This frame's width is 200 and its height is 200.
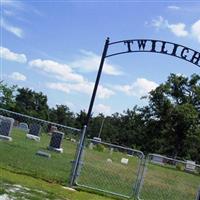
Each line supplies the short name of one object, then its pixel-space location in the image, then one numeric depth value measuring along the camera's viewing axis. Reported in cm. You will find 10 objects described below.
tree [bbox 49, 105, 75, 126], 14012
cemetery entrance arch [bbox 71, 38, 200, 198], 1444
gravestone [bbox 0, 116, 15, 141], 2173
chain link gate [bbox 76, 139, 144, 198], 1498
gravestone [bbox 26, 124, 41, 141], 2648
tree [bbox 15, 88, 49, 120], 12975
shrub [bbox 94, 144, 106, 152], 3768
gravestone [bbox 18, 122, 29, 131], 3544
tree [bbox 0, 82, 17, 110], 8738
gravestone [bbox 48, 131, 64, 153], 2282
